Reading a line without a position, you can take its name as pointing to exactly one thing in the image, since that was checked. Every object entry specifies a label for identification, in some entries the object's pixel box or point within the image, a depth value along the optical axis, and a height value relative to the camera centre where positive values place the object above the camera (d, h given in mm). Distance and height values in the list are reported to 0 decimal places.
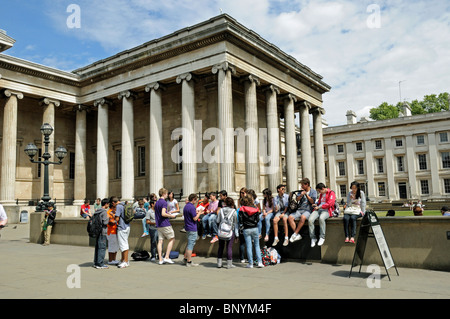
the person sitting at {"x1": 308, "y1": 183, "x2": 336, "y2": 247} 9531 -383
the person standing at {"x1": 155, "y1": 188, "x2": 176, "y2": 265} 10297 -624
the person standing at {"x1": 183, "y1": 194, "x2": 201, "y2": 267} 9948 -608
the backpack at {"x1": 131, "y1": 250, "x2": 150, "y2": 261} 11190 -1582
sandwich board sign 7738 -953
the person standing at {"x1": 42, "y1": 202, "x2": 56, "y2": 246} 15820 -791
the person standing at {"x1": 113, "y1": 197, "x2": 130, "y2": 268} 9797 -793
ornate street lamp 17497 +2700
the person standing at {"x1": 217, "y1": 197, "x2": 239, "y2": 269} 9539 -512
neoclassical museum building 24344 +6842
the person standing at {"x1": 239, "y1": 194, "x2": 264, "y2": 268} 9523 -651
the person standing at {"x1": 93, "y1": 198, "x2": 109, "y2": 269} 9828 -1009
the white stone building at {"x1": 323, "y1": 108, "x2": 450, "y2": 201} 56750 +5784
